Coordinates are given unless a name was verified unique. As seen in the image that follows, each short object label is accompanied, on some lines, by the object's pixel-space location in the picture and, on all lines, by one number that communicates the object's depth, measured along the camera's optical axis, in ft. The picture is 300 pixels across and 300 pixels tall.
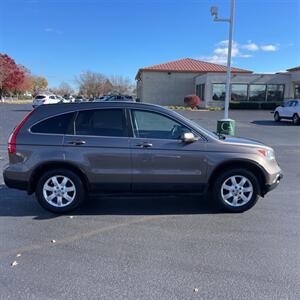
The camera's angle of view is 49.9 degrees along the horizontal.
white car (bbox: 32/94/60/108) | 114.58
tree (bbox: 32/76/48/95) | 373.81
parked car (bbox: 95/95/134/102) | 109.81
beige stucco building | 116.67
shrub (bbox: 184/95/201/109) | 116.48
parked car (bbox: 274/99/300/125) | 70.67
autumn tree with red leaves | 200.41
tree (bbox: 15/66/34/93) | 232.22
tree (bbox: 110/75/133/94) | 310.16
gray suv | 15.75
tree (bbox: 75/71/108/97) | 293.43
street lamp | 44.96
